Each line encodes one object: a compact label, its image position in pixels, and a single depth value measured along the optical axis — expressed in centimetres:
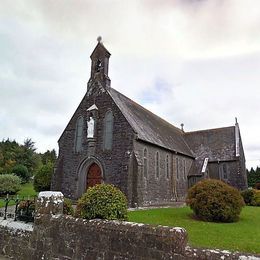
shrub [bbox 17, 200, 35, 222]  789
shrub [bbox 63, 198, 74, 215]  817
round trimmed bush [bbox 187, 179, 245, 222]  1248
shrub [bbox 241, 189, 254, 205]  2300
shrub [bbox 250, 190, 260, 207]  2231
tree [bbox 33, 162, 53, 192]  2658
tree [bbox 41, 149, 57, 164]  5931
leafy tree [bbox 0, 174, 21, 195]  2585
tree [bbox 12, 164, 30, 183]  3894
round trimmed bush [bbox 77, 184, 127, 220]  774
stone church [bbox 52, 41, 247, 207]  1925
